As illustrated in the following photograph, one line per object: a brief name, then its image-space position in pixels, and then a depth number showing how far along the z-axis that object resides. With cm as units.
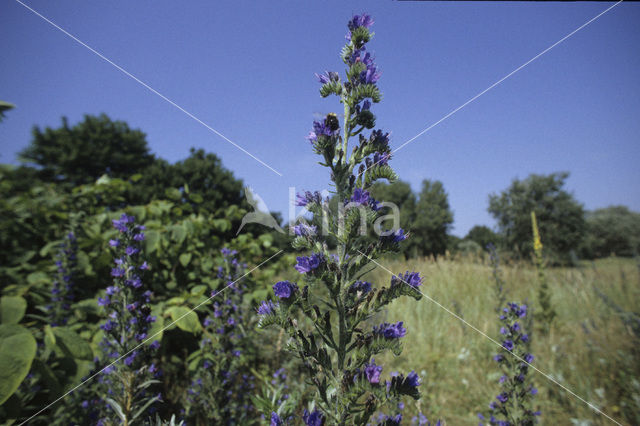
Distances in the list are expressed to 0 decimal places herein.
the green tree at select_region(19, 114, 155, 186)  2273
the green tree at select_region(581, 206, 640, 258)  3738
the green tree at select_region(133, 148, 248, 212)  1833
